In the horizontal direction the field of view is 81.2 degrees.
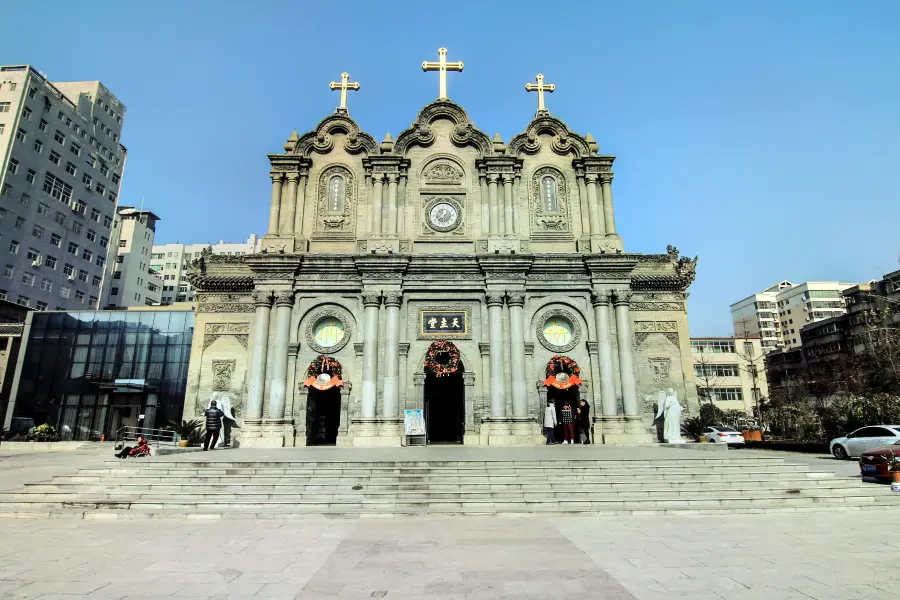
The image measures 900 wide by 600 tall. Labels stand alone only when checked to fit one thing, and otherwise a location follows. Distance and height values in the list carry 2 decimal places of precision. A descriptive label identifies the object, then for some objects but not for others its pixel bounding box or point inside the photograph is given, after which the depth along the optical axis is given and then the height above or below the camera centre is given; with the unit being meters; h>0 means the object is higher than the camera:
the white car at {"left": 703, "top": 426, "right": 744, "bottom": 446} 27.11 -0.91
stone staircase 12.95 -1.82
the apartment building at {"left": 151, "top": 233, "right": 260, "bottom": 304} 95.06 +28.23
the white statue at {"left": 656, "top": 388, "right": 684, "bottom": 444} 24.02 -0.07
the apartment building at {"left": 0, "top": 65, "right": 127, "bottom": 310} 51.62 +24.60
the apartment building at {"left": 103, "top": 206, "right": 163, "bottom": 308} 75.19 +21.72
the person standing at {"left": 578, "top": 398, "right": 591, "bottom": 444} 25.22 +0.07
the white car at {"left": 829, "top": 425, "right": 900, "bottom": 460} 21.56 -0.92
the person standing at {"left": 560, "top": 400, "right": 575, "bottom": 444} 24.22 -0.20
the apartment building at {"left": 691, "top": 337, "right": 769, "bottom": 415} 67.56 +6.10
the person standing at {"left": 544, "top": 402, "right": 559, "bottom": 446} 24.23 -0.07
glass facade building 42.47 +4.04
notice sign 22.92 -0.14
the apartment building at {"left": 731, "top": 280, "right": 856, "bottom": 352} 98.25 +21.04
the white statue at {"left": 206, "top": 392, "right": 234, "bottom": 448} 24.77 +0.62
